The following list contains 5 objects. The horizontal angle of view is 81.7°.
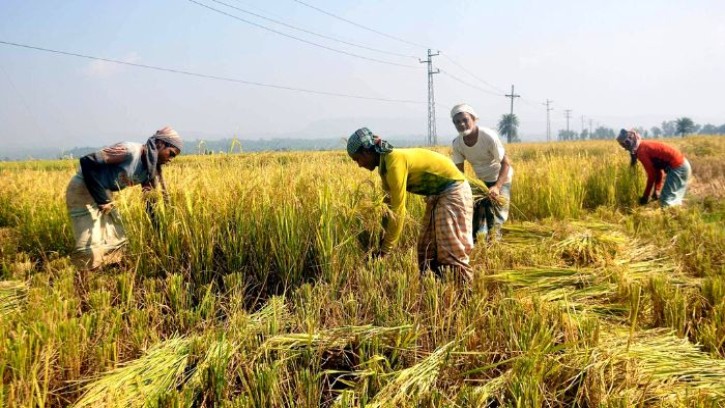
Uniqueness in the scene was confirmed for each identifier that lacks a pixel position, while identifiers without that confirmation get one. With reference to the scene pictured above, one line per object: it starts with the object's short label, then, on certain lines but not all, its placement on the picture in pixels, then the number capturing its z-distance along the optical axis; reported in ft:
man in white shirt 13.47
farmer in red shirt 18.78
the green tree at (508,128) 313.44
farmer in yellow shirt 8.84
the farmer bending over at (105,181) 10.68
